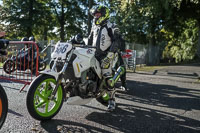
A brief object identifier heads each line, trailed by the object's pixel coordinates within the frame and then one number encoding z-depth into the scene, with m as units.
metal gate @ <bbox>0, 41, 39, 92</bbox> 8.23
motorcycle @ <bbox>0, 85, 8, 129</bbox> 2.54
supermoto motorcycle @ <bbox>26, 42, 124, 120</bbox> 3.31
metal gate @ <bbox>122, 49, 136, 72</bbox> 14.18
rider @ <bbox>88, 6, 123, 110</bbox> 4.25
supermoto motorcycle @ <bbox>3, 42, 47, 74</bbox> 8.87
